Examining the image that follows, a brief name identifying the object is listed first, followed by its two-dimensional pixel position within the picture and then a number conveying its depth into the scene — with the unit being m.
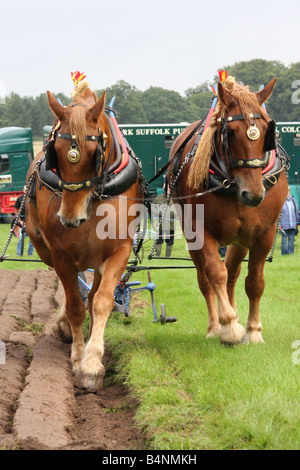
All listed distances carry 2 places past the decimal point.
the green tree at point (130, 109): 53.92
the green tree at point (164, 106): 58.16
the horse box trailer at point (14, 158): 27.08
